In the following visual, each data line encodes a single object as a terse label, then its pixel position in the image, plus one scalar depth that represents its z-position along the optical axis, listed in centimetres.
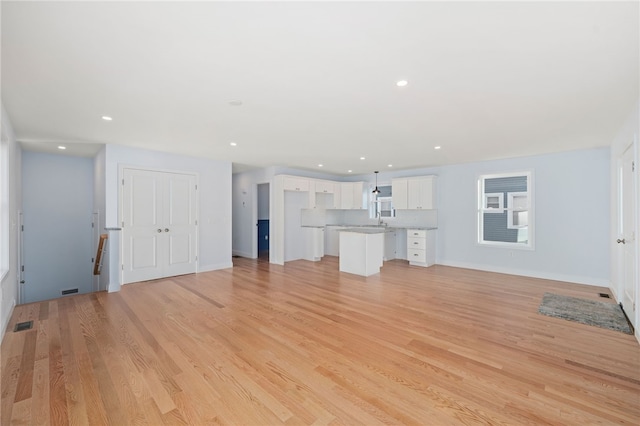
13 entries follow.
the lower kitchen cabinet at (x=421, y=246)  666
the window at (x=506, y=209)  586
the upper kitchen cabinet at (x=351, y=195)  838
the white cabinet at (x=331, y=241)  840
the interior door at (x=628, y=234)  325
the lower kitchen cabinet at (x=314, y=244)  758
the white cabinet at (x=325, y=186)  795
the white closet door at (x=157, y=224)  515
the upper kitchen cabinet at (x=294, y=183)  706
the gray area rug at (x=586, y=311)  331
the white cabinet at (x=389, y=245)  757
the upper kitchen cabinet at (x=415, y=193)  694
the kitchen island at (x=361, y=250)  570
